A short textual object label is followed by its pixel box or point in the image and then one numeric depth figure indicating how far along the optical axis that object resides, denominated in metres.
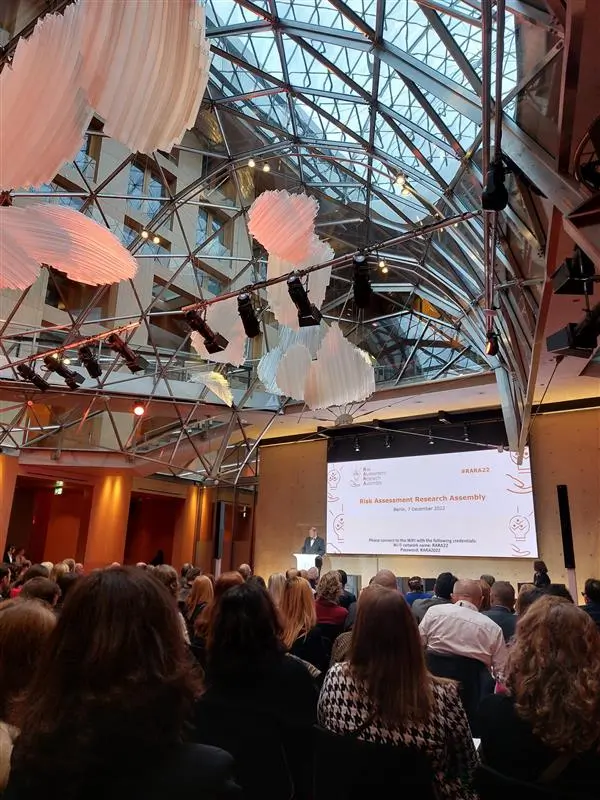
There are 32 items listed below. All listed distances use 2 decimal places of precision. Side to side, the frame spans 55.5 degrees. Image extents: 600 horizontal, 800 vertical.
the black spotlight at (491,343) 9.38
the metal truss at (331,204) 7.50
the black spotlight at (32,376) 12.73
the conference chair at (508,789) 2.12
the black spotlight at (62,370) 12.64
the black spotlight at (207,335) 8.87
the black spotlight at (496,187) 5.26
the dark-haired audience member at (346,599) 7.72
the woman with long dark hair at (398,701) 2.43
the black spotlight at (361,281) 8.15
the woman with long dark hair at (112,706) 1.49
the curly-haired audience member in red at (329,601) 5.91
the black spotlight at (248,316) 9.36
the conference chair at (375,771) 2.32
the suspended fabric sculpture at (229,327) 8.18
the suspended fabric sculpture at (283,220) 5.41
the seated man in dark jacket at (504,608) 5.73
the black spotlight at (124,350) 11.89
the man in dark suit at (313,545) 17.38
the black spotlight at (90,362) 12.27
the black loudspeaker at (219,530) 16.98
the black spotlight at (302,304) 7.20
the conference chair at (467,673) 4.41
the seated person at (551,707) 2.24
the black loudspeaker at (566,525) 10.21
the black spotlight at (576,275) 5.54
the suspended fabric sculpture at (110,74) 2.41
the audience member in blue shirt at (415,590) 8.27
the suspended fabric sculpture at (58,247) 2.67
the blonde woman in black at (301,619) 4.92
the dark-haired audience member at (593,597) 5.48
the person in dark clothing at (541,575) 9.55
